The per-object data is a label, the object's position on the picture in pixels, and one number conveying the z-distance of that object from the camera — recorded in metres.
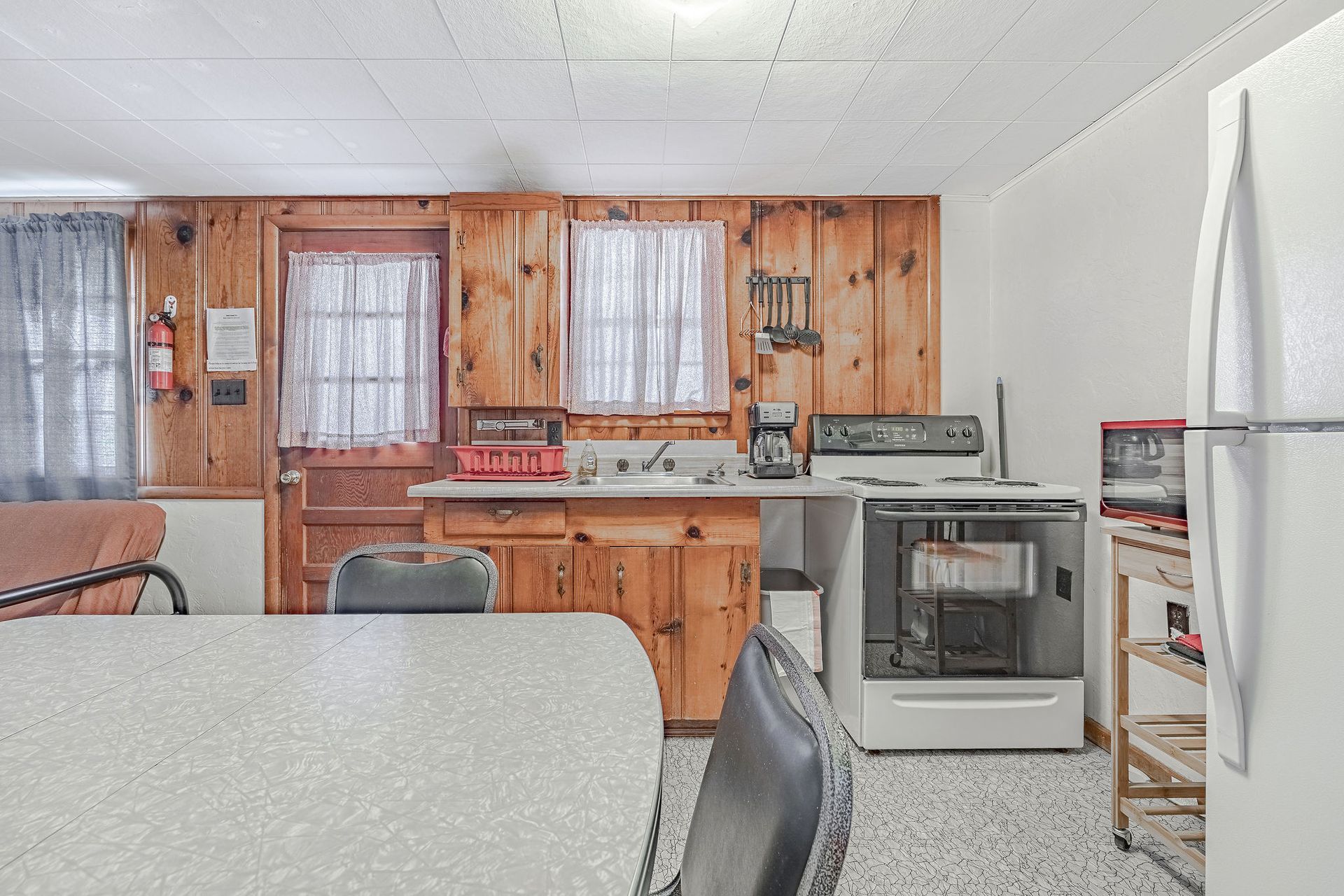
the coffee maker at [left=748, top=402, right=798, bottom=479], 2.63
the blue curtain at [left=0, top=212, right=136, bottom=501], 2.87
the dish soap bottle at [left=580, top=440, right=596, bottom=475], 2.78
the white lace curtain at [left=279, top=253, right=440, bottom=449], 2.95
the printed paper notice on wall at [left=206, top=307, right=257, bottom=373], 2.98
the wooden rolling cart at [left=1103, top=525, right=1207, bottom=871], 1.47
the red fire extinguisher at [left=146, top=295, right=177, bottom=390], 2.92
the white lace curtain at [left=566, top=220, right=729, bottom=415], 2.94
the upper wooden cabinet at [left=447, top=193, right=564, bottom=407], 2.71
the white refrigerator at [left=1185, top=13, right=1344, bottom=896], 0.83
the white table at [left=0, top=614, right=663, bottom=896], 0.51
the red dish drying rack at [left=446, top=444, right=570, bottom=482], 2.59
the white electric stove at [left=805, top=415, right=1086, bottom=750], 2.16
